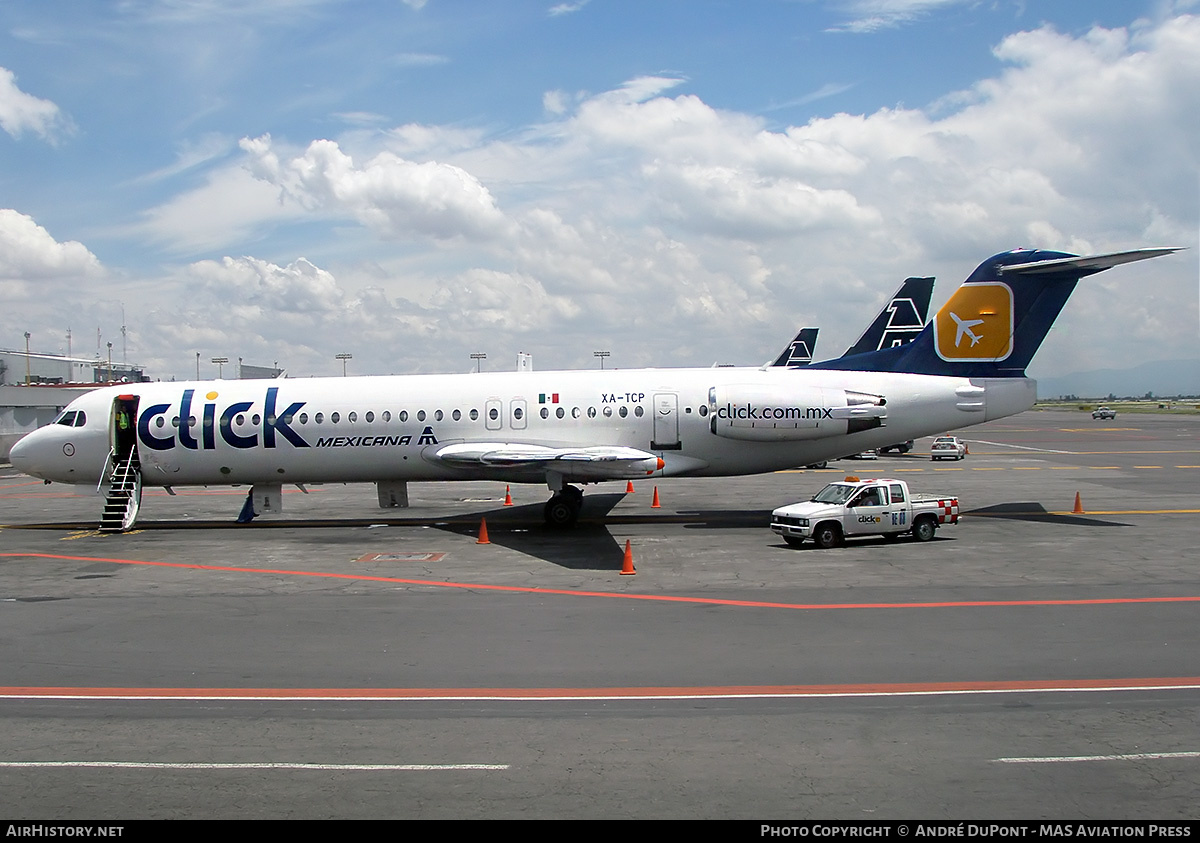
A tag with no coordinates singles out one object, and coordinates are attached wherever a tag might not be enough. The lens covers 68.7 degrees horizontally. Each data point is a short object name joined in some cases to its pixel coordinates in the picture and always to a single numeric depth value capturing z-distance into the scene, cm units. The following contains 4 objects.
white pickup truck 1984
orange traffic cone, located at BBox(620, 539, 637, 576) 1744
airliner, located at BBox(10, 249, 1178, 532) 2441
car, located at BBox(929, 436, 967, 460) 4609
